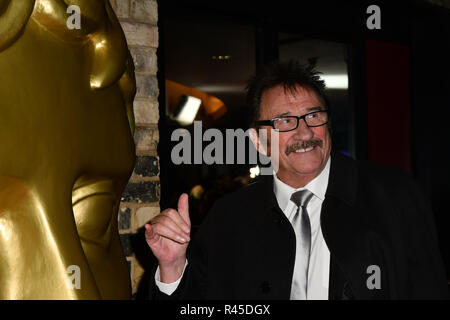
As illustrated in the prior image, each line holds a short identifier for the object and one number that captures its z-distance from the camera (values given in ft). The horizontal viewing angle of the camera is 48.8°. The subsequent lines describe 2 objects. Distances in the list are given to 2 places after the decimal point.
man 4.94
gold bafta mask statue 2.85
